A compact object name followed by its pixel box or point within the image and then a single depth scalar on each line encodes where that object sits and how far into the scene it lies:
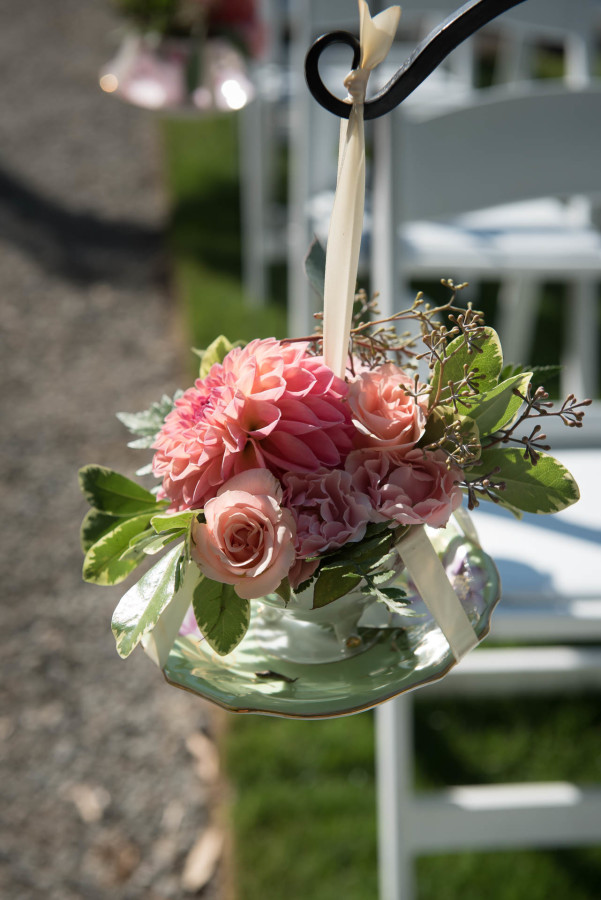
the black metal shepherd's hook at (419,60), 0.51
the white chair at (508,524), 0.94
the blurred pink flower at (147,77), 1.58
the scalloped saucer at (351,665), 0.54
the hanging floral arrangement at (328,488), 0.49
